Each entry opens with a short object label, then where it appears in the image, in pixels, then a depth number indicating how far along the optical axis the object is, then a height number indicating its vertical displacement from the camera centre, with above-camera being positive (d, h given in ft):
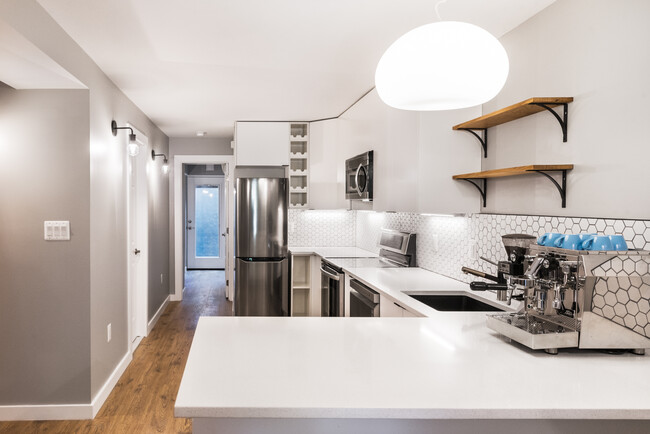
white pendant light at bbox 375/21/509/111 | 3.64 +1.31
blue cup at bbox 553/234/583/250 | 4.50 -0.30
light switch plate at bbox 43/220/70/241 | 8.75 -0.37
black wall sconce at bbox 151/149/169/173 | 16.29 +2.11
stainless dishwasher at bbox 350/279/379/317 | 8.46 -1.85
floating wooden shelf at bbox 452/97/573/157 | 5.96 +1.57
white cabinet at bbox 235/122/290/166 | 15.99 +2.61
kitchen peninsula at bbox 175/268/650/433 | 3.23 -1.44
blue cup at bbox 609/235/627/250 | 4.42 -0.28
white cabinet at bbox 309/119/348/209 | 15.89 +1.75
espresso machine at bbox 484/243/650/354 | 4.32 -0.91
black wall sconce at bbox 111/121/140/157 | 12.14 +1.87
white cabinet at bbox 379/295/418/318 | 7.05 -1.68
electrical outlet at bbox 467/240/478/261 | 8.49 -0.72
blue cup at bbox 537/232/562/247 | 4.74 -0.28
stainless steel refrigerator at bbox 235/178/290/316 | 14.99 -1.13
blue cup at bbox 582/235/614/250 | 4.40 -0.30
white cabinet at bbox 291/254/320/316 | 15.07 -2.60
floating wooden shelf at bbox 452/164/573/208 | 5.91 +0.62
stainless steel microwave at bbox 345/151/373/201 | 11.98 +1.06
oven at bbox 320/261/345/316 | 11.26 -2.20
